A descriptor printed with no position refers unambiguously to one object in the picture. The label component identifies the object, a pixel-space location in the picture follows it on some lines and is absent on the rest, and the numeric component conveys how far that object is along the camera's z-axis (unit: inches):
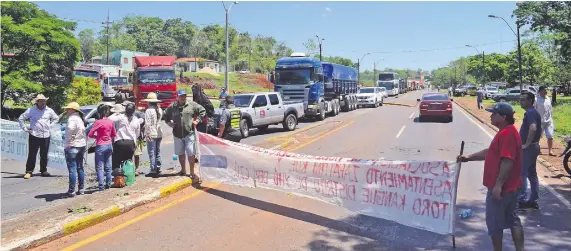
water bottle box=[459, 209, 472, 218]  248.7
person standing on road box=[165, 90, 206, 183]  314.7
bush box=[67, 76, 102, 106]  1084.2
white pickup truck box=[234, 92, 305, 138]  658.8
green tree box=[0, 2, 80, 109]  827.4
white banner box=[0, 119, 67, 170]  391.9
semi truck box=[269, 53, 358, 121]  924.0
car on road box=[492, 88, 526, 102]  1761.8
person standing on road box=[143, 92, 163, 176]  351.6
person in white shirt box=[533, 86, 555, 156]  402.0
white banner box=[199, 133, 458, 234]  205.8
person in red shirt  170.2
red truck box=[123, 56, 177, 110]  1053.2
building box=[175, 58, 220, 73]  3905.0
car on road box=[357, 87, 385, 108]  1520.7
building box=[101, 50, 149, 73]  3147.1
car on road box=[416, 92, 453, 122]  910.6
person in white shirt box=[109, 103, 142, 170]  313.3
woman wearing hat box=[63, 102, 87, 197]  294.2
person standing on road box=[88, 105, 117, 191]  297.4
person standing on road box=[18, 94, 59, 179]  365.7
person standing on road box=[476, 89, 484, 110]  1311.6
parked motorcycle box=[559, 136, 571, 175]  349.1
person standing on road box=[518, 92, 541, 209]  251.1
